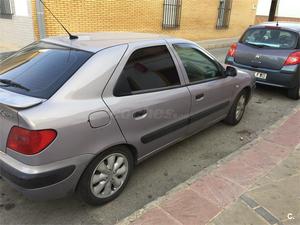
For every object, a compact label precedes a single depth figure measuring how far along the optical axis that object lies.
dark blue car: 6.09
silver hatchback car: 2.33
